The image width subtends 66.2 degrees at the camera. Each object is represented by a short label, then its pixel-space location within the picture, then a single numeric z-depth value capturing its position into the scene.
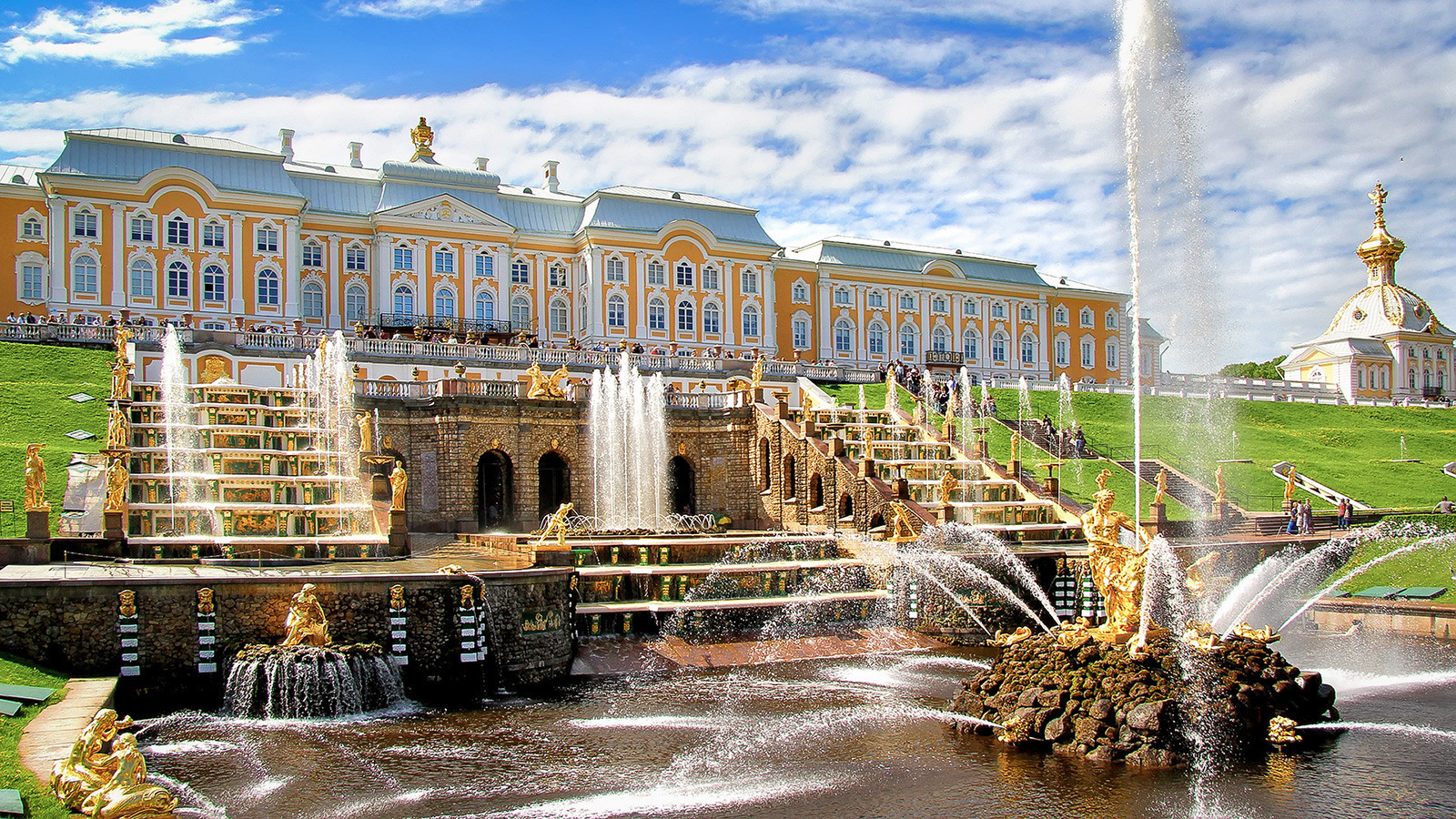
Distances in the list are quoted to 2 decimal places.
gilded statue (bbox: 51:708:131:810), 11.82
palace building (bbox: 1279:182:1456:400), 75.12
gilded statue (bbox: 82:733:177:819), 11.63
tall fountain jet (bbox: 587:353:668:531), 38.53
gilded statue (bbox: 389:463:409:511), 24.89
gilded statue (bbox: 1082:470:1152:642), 17.73
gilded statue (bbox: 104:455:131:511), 22.77
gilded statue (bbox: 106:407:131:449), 27.05
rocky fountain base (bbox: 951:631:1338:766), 16.16
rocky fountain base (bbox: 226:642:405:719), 18.81
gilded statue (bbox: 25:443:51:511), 21.20
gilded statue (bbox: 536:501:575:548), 24.17
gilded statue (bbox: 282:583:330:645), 19.47
